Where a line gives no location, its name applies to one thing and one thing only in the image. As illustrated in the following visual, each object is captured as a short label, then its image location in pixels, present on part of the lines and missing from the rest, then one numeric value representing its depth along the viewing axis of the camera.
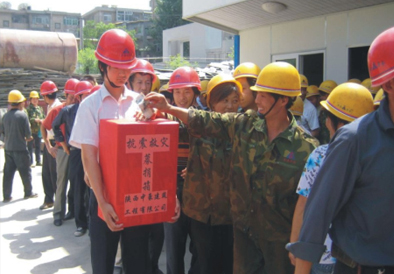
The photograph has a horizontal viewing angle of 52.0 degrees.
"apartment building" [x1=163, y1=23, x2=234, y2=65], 33.97
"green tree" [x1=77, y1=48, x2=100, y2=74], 38.56
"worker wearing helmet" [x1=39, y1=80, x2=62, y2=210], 6.49
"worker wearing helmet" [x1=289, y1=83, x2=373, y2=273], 2.04
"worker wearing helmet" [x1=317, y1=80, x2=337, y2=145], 5.12
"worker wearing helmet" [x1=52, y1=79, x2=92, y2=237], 5.46
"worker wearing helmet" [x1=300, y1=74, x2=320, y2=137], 5.25
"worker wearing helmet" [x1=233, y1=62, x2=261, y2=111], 3.64
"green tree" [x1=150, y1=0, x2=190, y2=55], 44.25
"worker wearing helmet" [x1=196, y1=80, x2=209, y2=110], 4.60
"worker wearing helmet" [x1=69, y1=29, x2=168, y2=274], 2.44
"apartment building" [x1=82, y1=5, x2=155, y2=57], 70.81
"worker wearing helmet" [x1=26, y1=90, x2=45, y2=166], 10.09
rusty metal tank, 13.49
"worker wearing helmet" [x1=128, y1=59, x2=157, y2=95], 4.17
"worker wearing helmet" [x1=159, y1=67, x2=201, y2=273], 3.41
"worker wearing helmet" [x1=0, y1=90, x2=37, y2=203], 7.39
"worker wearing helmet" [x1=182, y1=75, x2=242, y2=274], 3.04
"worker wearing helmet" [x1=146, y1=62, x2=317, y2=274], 2.38
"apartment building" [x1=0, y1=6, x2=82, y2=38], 57.84
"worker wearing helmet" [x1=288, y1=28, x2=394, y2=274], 1.47
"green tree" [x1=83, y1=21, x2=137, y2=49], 58.50
